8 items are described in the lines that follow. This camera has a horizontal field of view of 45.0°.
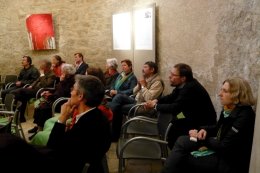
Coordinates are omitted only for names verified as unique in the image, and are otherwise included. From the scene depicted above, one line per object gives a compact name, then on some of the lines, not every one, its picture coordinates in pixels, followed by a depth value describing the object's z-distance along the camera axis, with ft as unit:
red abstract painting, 26.58
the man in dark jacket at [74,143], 5.41
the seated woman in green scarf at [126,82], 16.98
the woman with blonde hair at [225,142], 7.48
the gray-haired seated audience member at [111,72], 19.04
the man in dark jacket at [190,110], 10.01
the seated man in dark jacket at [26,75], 22.44
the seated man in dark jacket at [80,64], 22.97
